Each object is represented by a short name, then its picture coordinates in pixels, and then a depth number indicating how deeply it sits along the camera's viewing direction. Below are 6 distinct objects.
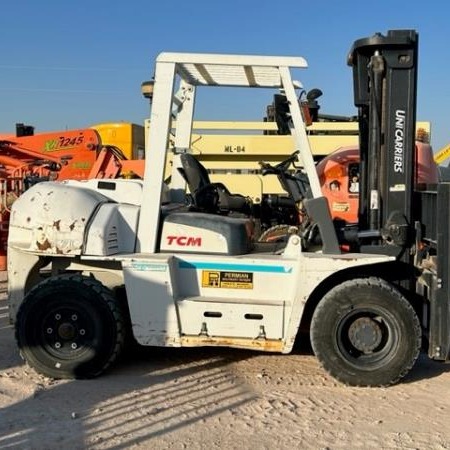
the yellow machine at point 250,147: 11.18
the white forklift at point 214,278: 5.10
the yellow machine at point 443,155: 13.61
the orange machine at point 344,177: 8.98
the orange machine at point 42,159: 10.79
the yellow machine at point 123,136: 13.17
